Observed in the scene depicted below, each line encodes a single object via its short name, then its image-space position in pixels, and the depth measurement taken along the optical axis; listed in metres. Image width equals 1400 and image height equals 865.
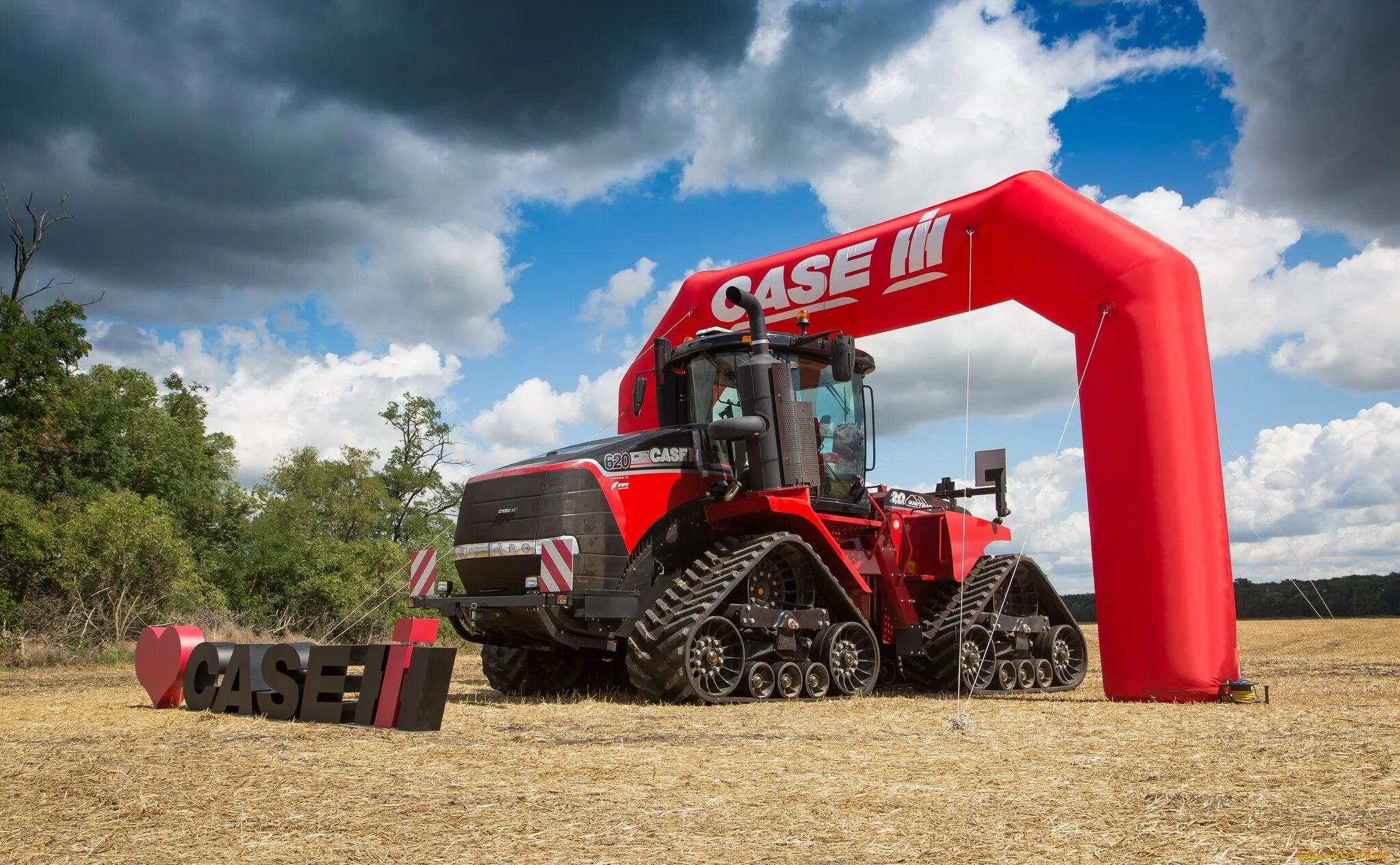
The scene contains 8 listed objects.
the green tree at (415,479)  38.97
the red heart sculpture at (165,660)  8.14
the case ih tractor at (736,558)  8.61
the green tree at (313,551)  29.95
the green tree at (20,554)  19.30
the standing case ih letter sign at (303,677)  6.57
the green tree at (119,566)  19.38
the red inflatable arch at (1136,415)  8.62
